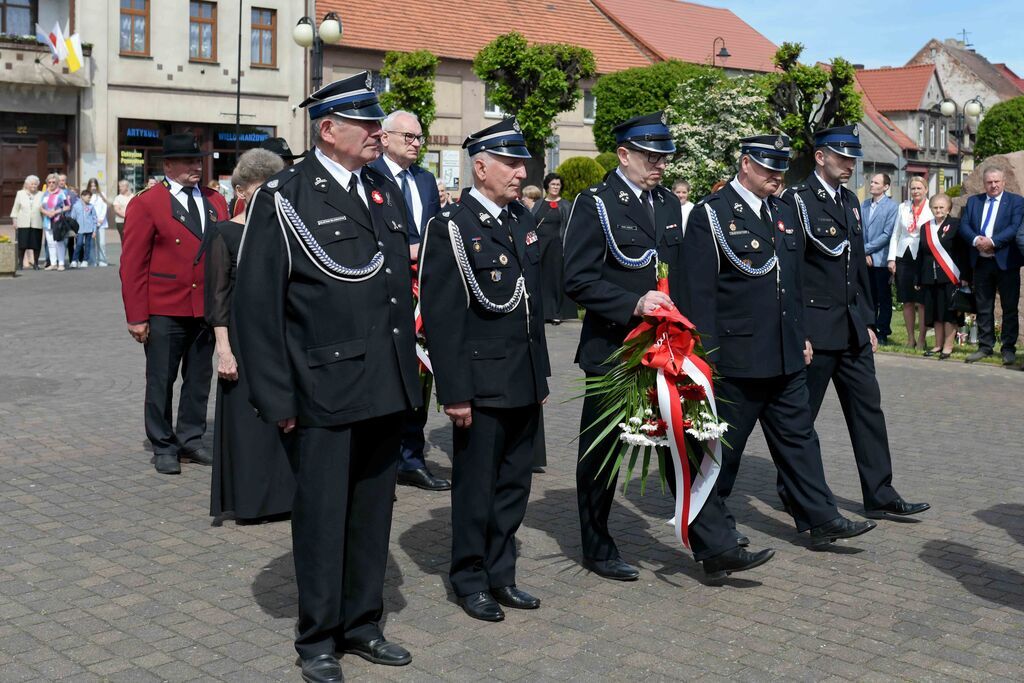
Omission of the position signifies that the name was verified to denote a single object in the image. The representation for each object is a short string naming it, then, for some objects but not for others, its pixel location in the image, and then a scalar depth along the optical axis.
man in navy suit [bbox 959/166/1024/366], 14.41
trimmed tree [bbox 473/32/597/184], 39.19
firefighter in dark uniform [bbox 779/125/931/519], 7.18
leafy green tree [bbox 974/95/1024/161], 57.69
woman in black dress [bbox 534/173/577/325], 16.14
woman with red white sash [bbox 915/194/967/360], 15.09
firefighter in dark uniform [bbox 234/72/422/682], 4.68
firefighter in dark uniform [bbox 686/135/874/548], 6.36
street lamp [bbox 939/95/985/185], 39.44
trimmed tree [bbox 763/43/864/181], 39.78
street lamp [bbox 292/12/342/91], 23.48
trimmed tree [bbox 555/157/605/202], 32.09
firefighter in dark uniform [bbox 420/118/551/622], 5.47
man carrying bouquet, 5.96
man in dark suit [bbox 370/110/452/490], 8.03
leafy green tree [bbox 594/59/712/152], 53.91
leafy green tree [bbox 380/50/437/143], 41.84
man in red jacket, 8.47
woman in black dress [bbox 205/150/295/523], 7.07
